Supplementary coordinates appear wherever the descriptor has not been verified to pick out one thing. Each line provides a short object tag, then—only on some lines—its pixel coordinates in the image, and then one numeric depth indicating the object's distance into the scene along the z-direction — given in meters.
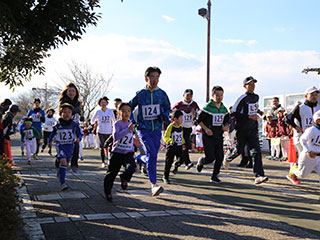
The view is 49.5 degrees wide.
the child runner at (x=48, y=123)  15.70
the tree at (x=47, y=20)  5.95
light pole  18.50
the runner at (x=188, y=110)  10.13
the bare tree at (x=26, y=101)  72.07
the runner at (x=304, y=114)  7.48
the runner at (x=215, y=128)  7.51
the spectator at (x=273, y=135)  13.59
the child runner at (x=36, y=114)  13.10
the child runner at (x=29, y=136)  11.70
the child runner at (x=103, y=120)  10.40
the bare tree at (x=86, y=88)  37.72
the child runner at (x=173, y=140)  7.37
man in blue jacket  5.88
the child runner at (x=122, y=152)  5.56
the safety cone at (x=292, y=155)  8.76
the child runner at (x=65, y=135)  6.48
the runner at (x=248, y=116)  7.52
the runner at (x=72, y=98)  7.67
